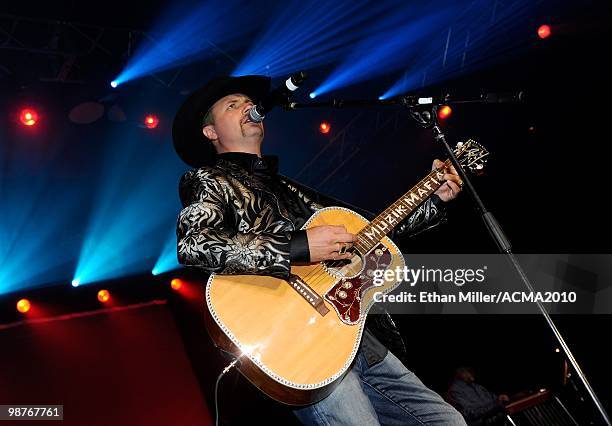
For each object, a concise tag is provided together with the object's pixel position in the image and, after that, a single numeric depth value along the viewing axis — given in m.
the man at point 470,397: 8.08
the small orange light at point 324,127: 10.20
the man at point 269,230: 2.44
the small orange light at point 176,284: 8.59
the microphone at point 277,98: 2.36
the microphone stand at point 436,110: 2.29
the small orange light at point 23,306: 7.05
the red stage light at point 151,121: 8.35
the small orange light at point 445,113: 10.55
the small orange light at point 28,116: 7.27
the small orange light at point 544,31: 9.00
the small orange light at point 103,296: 7.85
